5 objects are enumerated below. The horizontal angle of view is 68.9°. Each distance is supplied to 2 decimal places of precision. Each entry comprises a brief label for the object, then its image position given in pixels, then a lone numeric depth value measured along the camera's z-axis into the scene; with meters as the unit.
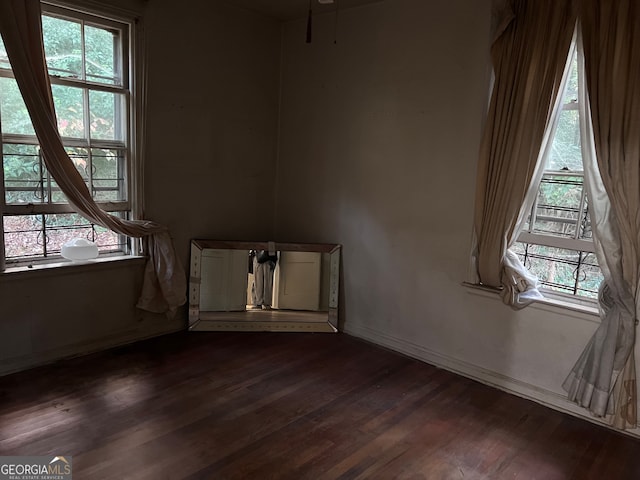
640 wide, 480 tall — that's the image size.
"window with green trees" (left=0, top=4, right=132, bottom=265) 3.01
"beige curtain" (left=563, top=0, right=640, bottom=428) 2.54
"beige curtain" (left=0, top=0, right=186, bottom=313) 2.76
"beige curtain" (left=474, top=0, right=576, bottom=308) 2.80
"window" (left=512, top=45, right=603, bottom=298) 2.90
